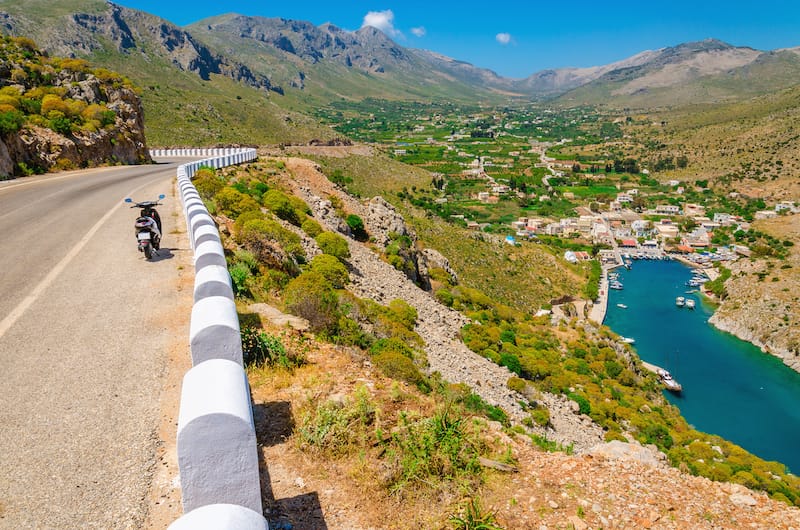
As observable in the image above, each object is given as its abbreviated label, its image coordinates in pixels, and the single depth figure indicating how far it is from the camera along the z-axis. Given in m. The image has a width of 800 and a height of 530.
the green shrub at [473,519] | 4.93
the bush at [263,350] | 7.57
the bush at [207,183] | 21.27
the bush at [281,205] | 24.56
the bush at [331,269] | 20.81
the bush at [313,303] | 11.01
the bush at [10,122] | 22.30
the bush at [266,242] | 15.11
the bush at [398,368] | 10.77
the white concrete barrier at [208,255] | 6.71
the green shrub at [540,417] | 21.20
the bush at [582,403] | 29.88
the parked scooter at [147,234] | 10.71
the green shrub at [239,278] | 10.52
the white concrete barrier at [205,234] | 8.23
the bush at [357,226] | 33.22
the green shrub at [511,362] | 28.78
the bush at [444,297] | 35.62
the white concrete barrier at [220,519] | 2.67
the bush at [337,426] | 5.88
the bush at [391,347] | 13.52
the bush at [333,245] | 24.42
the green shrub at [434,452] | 5.72
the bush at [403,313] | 21.83
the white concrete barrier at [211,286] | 5.59
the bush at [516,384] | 24.02
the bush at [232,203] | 19.14
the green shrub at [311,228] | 25.75
